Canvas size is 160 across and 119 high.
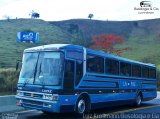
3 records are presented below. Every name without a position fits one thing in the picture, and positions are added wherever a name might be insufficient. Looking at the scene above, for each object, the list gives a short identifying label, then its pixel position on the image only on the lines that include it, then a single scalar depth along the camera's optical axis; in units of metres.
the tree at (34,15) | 86.46
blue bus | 14.69
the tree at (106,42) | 47.71
